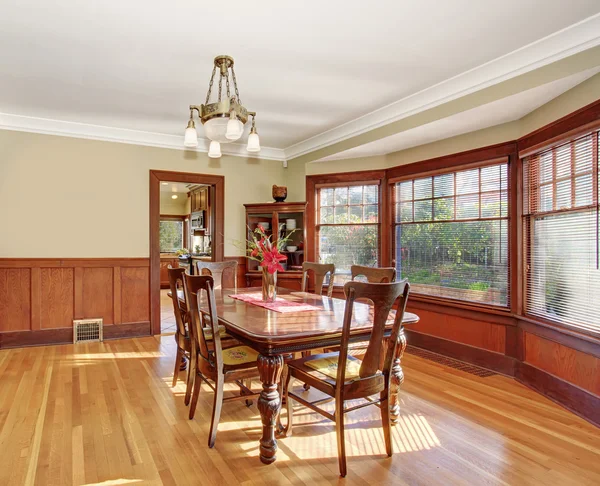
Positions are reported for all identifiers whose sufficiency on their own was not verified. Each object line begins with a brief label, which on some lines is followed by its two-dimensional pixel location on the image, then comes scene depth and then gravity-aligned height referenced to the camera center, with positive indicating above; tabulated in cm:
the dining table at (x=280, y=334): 216 -49
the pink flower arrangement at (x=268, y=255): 288 -9
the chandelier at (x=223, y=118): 257 +82
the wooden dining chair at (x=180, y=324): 282 -62
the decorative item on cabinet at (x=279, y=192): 569 +73
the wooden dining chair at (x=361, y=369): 203 -74
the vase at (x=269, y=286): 308 -33
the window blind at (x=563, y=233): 284 +8
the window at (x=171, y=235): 1116 +22
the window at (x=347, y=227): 521 +22
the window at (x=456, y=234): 391 +10
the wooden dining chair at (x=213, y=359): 235 -74
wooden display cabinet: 557 +18
